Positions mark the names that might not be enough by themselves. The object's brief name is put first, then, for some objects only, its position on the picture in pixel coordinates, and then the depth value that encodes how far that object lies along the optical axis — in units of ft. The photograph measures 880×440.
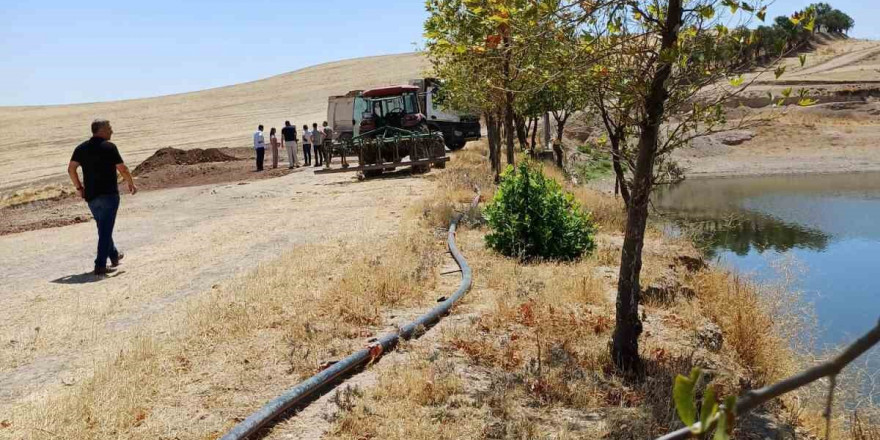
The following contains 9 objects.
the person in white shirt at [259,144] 94.68
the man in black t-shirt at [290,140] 96.63
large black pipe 15.98
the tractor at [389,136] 75.87
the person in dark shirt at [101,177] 33.19
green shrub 35.32
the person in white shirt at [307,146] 101.93
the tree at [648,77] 20.22
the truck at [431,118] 106.01
